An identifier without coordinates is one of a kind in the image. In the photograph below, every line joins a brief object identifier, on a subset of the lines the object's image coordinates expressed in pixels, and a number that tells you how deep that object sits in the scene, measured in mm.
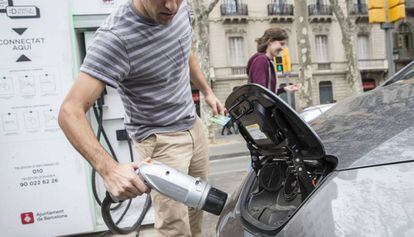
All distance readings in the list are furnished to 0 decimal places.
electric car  1002
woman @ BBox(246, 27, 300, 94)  3877
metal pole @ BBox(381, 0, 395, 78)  7391
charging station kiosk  3166
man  1492
